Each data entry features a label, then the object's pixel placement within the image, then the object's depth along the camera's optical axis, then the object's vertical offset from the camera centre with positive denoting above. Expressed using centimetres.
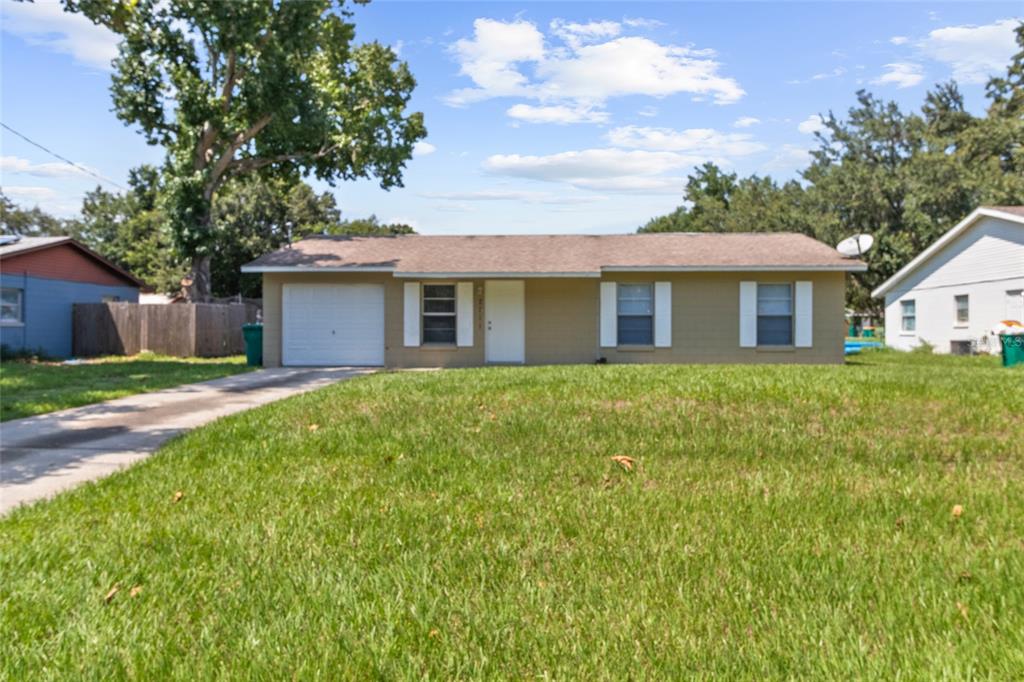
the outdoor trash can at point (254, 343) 1780 -28
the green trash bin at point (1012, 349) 1731 -48
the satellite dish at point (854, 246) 1748 +219
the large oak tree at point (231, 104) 2073 +735
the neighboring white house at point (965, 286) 2088 +153
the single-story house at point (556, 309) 1725 +58
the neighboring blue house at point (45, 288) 2223 +159
